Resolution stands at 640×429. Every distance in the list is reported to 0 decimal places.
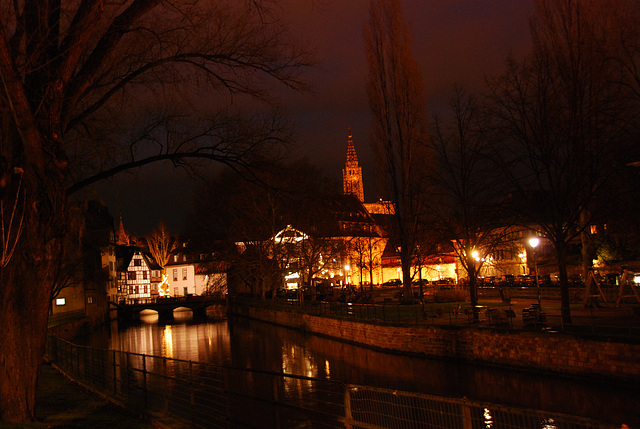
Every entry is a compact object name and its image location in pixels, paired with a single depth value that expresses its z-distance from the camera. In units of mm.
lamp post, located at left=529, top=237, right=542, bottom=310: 28417
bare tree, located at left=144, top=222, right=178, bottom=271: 102125
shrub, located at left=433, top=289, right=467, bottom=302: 42531
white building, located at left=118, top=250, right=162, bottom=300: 104938
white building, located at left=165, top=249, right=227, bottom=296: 97750
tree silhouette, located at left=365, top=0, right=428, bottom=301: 40000
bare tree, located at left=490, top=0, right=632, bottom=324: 22766
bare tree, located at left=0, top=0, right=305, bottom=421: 8352
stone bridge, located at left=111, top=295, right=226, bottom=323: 73750
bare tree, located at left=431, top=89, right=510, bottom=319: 26172
